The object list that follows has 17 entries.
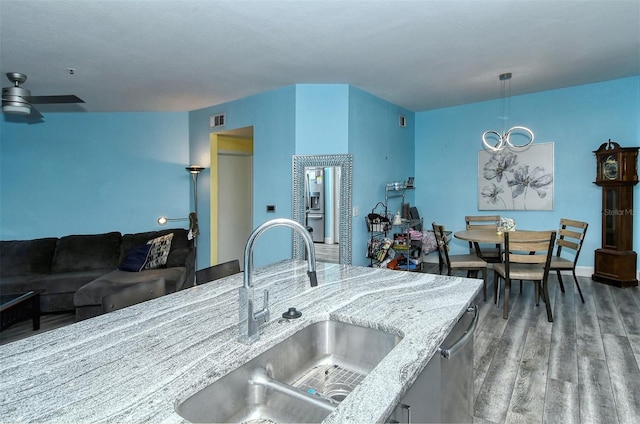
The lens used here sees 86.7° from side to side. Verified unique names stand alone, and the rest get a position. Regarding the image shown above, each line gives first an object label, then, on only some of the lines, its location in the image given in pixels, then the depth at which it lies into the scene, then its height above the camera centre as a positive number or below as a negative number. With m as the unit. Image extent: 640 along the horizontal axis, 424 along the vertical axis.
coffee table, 3.01 -0.98
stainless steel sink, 0.88 -0.53
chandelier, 3.91 +1.37
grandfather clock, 4.07 -0.06
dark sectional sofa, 3.52 -0.75
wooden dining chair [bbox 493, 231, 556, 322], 3.19 -0.51
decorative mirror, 4.00 +0.13
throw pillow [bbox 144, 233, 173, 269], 4.00 -0.57
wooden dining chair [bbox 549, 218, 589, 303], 3.57 -0.44
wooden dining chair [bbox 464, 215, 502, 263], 4.37 -0.53
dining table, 3.63 -0.35
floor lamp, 4.62 +0.04
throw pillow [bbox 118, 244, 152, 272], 3.95 -0.64
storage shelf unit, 4.23 -0.49
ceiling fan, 2.94 +0.93
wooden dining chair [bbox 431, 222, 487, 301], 3.83 -0.65
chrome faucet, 0.98 -0.24
